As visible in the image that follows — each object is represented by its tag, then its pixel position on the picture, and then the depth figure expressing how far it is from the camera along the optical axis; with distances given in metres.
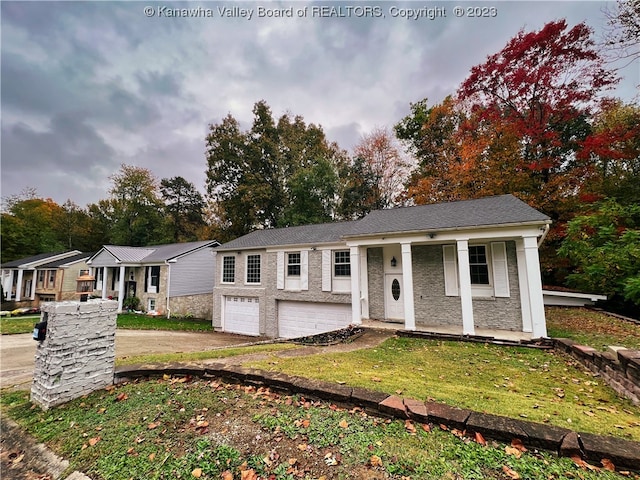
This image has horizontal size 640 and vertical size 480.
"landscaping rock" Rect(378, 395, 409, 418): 2.75
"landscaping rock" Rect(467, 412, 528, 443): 2.34
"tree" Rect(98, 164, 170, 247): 31.27
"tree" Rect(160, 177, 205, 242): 33.75
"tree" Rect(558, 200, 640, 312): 9.52
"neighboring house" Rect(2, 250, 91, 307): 22.67
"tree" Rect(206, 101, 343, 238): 25.30
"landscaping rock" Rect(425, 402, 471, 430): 2.54
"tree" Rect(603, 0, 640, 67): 9.50
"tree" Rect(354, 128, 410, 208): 22.66
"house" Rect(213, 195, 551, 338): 8.02
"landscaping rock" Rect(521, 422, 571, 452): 2.24
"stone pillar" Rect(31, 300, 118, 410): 3.57
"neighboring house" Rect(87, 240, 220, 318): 18.14
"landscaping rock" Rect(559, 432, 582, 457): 2.17
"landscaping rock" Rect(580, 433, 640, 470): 2.06
